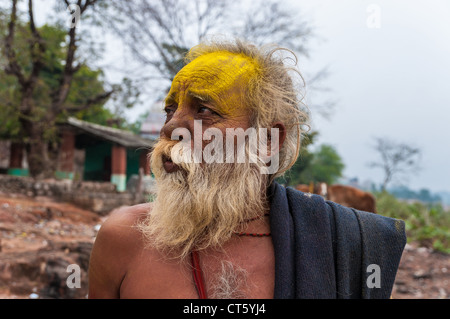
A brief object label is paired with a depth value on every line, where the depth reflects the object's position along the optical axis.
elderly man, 1.55
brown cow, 6.86
